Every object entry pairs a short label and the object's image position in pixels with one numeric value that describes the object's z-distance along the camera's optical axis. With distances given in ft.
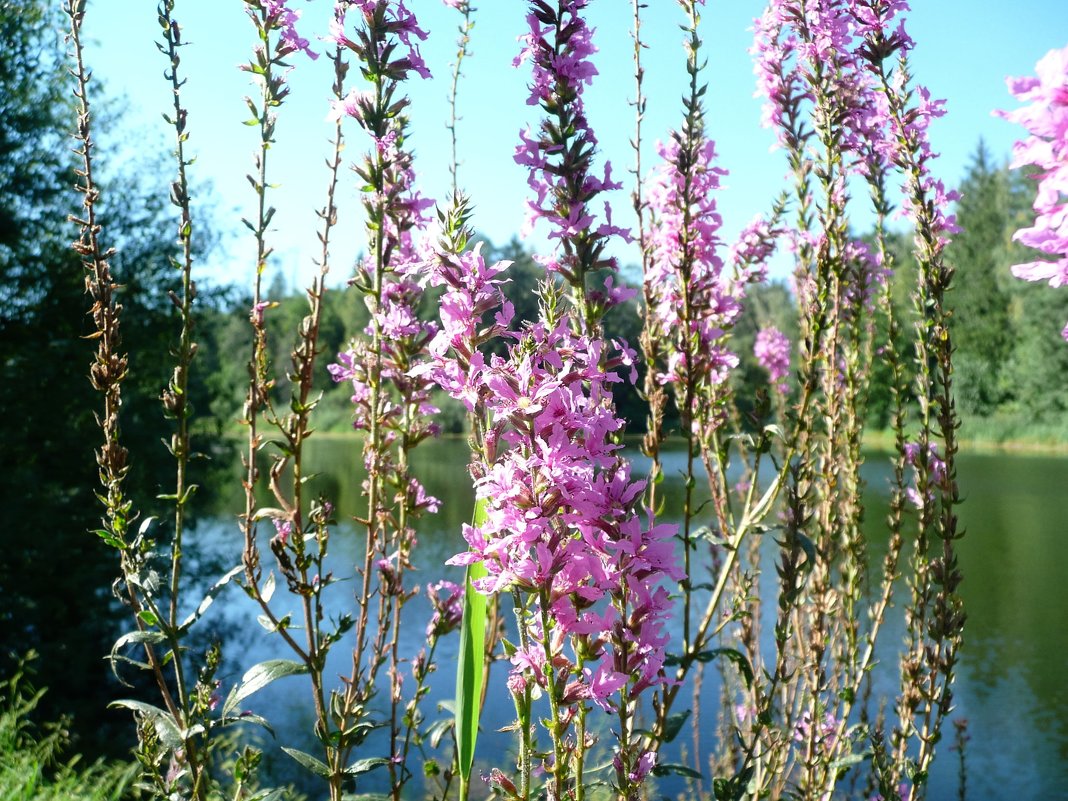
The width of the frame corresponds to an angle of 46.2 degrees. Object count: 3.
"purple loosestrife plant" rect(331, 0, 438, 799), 1.60
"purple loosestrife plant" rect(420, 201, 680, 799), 1.17
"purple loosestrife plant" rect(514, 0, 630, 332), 1.56
